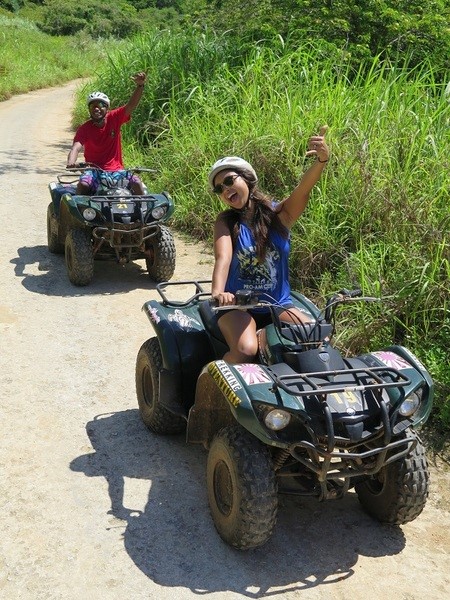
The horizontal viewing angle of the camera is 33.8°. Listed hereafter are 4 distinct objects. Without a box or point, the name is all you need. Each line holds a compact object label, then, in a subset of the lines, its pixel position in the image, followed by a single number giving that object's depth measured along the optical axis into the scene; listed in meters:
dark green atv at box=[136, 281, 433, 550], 2.90
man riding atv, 7.03
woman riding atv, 3.58
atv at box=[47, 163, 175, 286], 6.38
